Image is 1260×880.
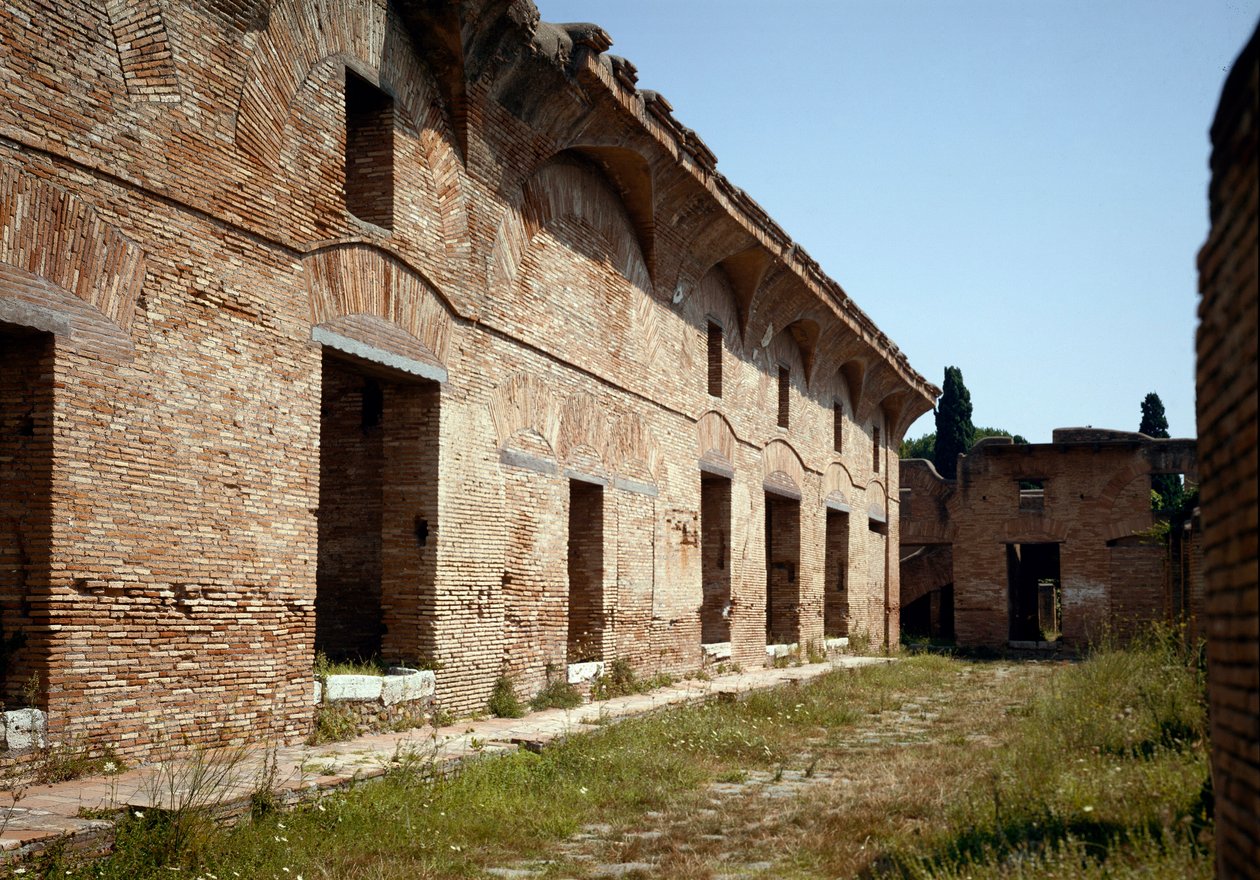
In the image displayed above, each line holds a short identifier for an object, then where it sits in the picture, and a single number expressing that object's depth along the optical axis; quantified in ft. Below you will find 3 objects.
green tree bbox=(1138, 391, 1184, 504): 148.05
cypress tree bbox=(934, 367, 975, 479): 145.18
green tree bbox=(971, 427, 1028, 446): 194.72
